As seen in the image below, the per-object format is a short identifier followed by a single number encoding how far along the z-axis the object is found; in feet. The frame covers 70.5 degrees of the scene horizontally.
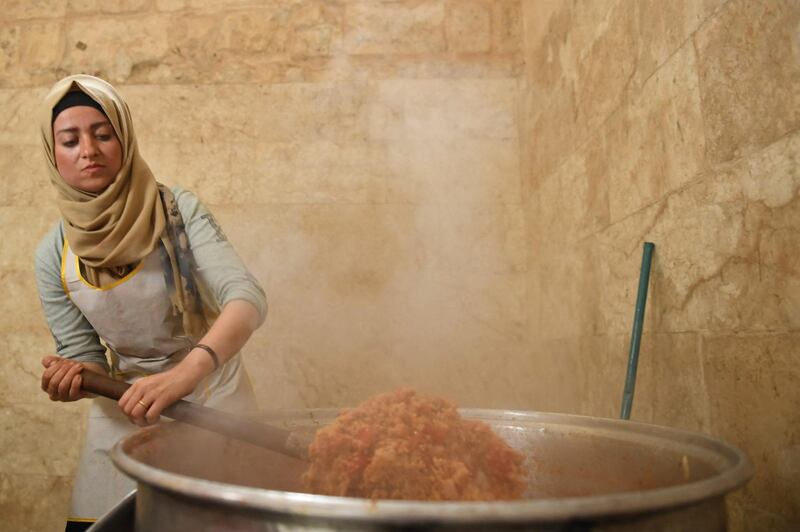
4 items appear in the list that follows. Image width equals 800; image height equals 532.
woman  5.35
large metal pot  1.69
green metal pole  4.91
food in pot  2.68
